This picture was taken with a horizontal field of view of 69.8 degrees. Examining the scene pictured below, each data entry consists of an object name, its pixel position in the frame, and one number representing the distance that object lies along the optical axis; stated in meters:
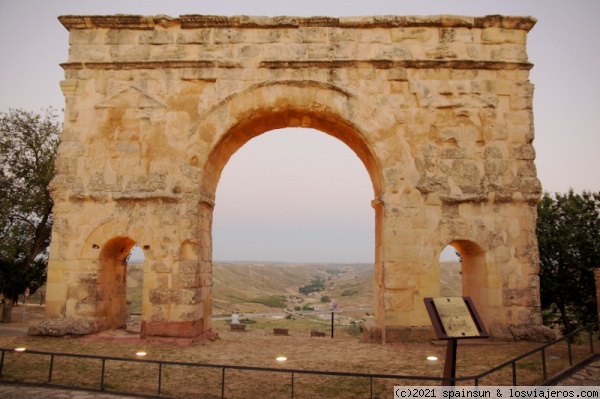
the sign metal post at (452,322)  4.92
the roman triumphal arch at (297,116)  9.46
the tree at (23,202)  14.48
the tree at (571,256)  12.32
